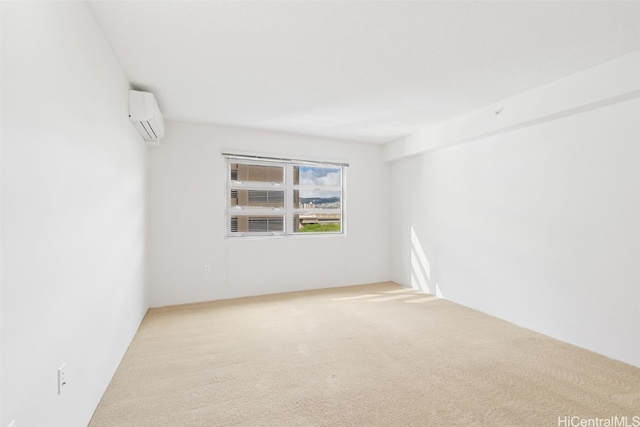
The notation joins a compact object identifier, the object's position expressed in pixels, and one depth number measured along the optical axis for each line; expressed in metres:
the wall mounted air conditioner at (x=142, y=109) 2.71
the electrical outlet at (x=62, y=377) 1.37
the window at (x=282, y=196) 4.38
